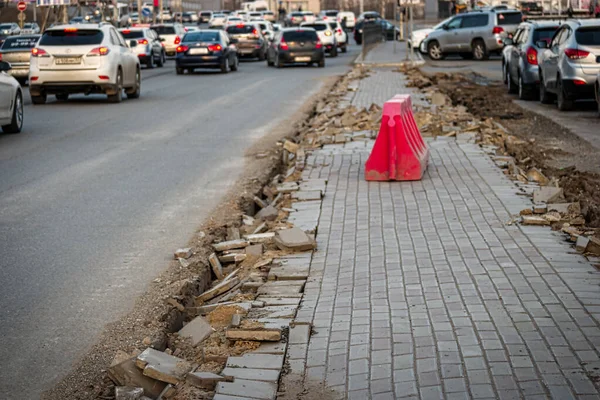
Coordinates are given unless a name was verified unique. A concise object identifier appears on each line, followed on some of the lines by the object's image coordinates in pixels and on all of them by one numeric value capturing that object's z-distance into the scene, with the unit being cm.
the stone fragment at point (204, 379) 673
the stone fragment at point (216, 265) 1072
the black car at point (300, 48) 5634
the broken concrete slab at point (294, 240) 1067
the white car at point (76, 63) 3241
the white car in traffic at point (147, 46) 5982
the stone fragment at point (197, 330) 808
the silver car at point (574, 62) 2700
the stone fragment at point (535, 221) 1179
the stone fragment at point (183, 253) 1100
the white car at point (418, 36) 7416
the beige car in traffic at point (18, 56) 4635
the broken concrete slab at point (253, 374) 680
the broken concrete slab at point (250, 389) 652
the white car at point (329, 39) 7078
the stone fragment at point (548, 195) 1308
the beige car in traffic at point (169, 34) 7765
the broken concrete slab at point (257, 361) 705
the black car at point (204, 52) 5182
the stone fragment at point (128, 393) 673
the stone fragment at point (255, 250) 1092
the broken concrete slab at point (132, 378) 706
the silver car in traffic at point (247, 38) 6800
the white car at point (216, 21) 10961
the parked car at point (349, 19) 13837
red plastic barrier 1505
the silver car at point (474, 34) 5861
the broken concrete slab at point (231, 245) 1140
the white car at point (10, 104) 2296
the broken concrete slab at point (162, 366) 699
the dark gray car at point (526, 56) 3172
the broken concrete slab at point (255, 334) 758
